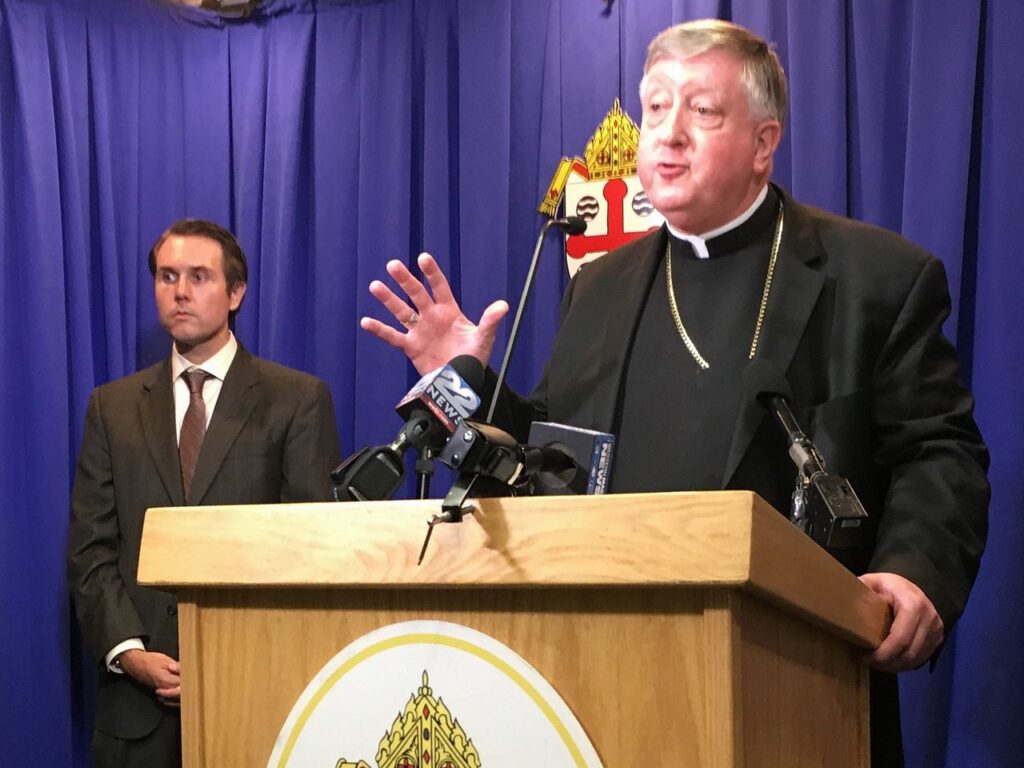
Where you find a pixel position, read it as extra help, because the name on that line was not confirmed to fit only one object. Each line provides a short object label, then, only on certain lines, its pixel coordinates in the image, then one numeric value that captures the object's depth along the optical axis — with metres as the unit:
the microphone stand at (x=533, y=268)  1.34
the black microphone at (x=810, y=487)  1.25
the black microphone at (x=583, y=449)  1.35
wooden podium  1.00
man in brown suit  3.06
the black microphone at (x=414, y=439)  1.23
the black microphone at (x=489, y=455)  1.11
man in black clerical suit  1.68
